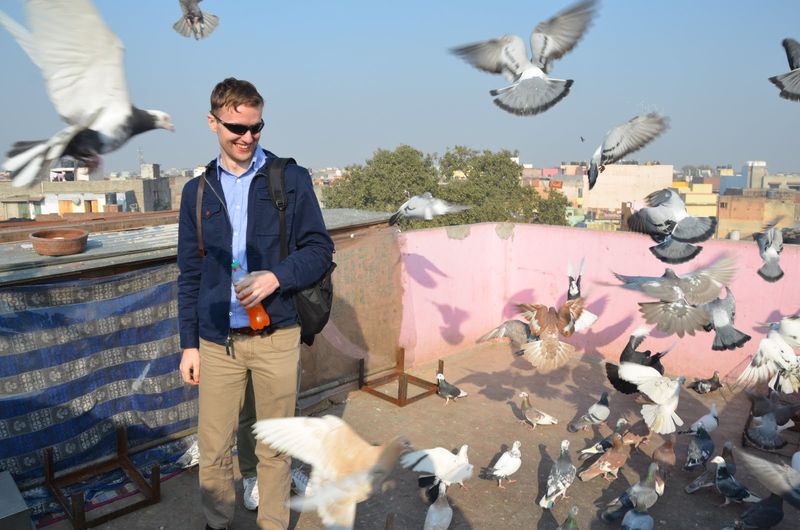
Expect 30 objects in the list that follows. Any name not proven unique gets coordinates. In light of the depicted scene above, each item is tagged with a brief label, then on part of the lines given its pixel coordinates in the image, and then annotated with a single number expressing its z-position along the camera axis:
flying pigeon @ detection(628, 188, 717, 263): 4.84
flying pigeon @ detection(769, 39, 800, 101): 4.41
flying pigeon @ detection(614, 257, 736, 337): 5.06
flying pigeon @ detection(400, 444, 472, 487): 3.83
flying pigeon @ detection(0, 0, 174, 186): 2.25
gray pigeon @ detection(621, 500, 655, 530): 3.69
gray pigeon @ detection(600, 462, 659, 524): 3.91
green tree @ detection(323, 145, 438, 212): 28.94
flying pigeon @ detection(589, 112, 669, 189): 4.80
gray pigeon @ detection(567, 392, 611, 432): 5.29
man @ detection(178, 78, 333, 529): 2.74
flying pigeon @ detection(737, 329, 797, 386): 5.16
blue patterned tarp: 4.03
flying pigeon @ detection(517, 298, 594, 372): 5.27
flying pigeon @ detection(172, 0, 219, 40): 4.21
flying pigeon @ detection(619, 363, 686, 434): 4.70
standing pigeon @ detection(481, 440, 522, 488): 4.43
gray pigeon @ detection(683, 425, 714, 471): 4.66
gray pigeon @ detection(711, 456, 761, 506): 4.16
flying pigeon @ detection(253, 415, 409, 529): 2.67
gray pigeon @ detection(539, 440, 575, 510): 4.18
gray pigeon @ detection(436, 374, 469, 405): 6.14
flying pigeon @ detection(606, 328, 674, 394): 5.94
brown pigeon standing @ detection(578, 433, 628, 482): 4.54
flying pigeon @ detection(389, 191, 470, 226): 5.89
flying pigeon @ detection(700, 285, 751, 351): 5.39
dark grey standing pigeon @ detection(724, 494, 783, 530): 3.68
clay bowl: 4.27
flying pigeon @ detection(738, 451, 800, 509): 3.30
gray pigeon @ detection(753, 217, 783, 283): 5.72
